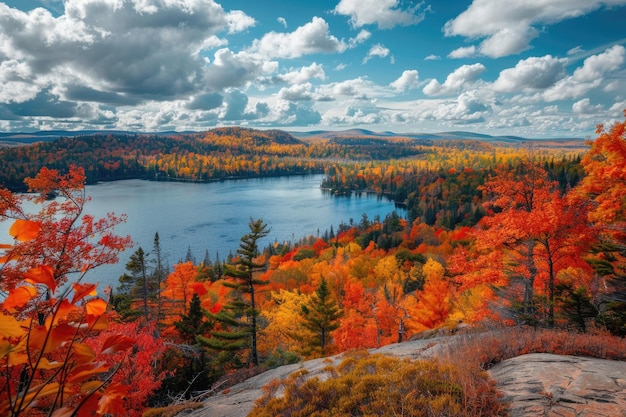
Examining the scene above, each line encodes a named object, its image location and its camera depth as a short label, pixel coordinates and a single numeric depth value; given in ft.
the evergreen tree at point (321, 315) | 83.35
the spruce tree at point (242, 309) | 63.57
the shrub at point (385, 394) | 16.51
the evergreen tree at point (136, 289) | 85.74
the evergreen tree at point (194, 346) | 61.21
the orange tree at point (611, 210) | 37.19
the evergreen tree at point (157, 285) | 96.06
